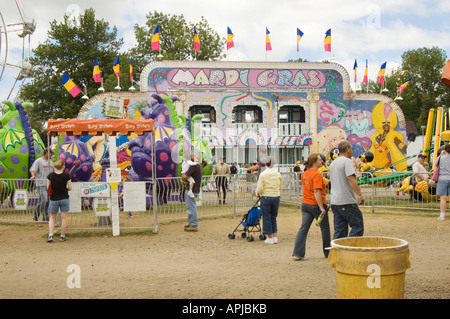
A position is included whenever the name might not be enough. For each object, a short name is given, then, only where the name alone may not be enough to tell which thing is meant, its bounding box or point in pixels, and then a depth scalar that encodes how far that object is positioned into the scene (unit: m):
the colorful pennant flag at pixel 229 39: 30.72
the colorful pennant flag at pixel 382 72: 31.61
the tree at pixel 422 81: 52.84
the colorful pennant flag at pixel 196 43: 31.09
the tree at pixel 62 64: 47.59
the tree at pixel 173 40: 46.88
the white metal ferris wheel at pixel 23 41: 21.70
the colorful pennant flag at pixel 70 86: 17.81
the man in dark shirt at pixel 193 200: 11.88
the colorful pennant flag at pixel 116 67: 31.70
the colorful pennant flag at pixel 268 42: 31.31
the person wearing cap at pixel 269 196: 9.93
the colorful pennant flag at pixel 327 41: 29.70
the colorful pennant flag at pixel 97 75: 31.42
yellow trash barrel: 4.67
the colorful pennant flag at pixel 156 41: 29.72
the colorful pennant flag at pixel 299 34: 31.72
